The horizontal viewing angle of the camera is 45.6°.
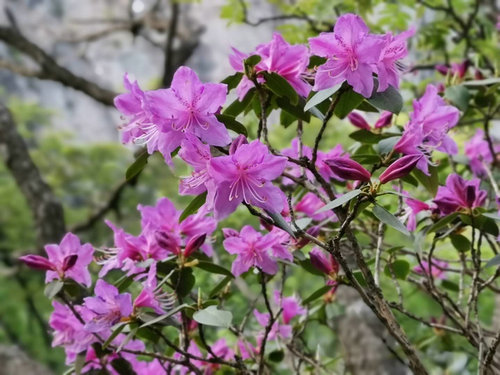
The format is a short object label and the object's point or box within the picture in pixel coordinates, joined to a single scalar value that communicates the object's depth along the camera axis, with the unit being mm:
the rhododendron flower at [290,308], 1331
